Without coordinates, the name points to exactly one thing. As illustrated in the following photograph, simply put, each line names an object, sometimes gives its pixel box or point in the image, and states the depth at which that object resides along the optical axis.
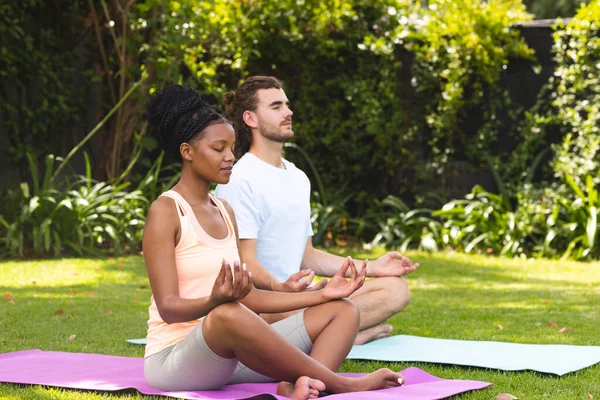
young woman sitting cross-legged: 3.12
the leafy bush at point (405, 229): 9.27
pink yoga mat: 3.29
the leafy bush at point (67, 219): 7.82
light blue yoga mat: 4.04
